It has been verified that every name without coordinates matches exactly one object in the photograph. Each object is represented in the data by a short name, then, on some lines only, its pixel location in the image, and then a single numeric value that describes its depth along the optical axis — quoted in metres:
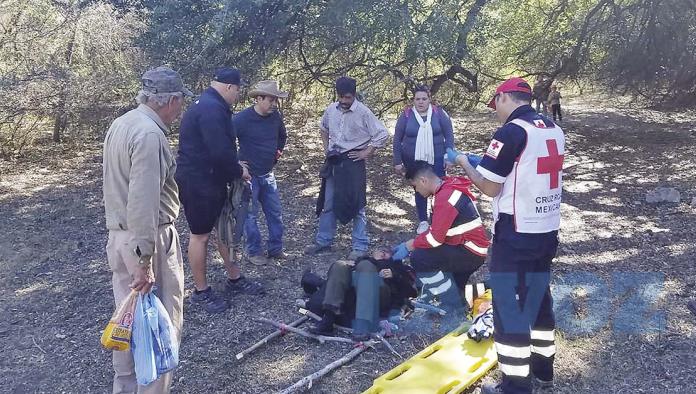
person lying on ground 4.36
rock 7.77
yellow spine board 3.50
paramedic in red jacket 4.42
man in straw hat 5.60
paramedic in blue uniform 3.25
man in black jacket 4.50
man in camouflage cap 2.92
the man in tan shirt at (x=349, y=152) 5.81
